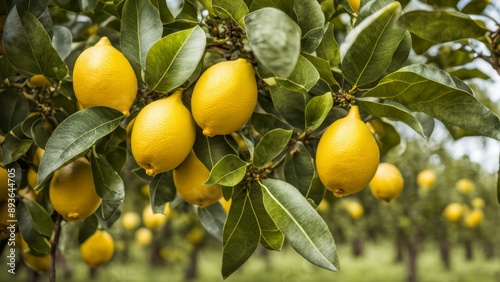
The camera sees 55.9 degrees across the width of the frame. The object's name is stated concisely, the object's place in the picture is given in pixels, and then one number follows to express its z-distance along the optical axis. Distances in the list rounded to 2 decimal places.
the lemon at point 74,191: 0.85
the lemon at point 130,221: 3.71
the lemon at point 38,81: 0.91
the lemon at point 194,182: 0.81
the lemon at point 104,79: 0.72
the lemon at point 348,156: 0.71
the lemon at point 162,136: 0.71
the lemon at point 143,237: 4.69
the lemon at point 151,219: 2.76
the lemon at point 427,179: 3.37
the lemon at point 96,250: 1.41
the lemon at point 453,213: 4.67
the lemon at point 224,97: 0.70
